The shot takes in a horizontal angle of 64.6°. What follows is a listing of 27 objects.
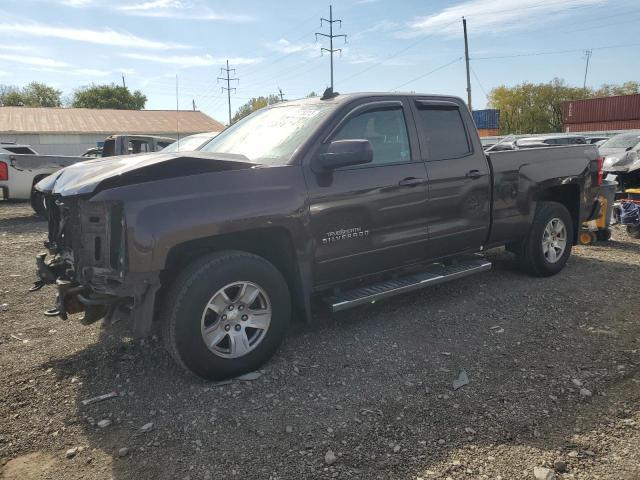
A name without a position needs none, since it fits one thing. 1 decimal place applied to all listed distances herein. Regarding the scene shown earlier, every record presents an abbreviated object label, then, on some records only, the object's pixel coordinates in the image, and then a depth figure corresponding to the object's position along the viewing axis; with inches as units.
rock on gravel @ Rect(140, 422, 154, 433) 115.1
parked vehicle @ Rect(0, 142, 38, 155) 595.8
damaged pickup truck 123.2
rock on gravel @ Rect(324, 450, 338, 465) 103.0
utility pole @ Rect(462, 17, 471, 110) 1416.1
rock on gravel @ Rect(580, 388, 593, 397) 127.6
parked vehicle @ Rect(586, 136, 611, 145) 793.9
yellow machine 297.7
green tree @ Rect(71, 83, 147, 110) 2461.9
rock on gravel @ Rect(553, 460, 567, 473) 100.0
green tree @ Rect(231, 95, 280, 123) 3145.4
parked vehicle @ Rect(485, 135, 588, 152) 730.1
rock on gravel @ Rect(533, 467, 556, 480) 97.6
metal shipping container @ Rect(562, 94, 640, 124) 1626.5
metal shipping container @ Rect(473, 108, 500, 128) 2198.5
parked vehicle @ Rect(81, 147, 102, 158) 526.3
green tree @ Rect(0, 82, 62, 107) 2881.4
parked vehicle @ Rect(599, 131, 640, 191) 393.7
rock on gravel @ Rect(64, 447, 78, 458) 106.7
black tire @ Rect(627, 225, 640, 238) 322.4
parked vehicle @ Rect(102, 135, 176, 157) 393.1
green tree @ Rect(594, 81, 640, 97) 2803.2
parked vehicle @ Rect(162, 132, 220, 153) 326.4
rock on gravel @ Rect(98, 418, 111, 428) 117.3
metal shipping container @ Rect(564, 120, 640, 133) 1637.2
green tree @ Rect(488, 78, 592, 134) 2758.4
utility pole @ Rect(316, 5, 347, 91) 2162.6
